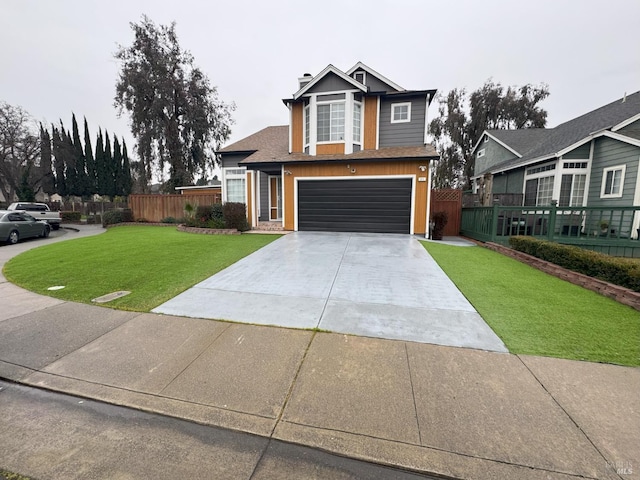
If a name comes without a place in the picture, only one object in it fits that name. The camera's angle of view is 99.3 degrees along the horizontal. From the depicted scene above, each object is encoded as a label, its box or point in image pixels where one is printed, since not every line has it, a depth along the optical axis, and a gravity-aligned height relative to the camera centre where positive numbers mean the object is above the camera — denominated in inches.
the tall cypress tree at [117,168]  1432.1 +191.4
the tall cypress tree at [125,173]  1467.8 +169.3
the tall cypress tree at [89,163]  1366.9 +206.4
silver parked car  450.9 -40.8
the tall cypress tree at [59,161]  1274.6 +207.1
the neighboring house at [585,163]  419.2 +84.6
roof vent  621.7 +290.7
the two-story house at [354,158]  467.8 +85.0
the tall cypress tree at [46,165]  1235.2 +187.9
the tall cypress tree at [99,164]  1378.0 +203.7
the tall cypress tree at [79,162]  1344.7 +206.3
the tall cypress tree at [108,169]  1392.7 +182.7
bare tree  1110.4 +236.1
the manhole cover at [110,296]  185.5 -64.4
